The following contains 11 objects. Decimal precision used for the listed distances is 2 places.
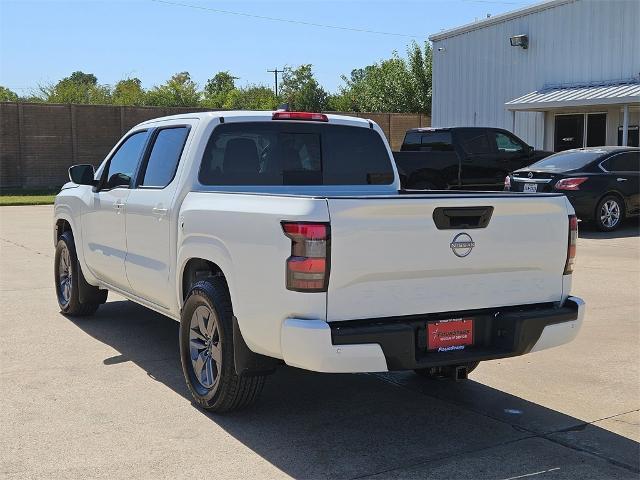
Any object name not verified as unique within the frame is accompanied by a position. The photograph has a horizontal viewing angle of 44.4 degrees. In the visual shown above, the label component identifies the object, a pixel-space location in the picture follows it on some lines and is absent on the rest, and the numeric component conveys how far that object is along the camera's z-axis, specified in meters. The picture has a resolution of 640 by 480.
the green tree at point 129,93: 51.31
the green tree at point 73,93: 44.19
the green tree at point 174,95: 53.22
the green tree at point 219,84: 93.59
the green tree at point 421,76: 47.59
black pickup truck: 17.72
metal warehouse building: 21.89
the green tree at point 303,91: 70.19
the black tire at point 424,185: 17.63
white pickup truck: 4.11
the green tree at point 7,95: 53.41
